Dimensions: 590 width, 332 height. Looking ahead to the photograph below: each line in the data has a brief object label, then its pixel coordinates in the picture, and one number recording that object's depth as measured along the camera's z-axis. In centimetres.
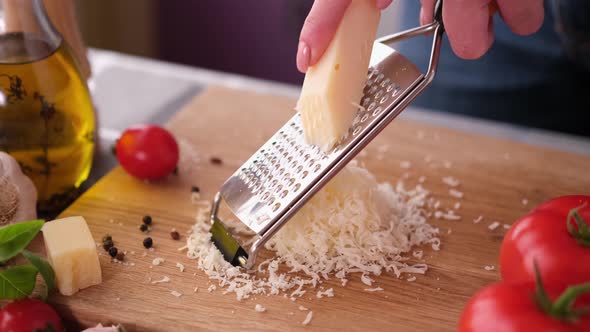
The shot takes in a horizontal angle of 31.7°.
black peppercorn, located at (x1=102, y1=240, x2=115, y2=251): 50
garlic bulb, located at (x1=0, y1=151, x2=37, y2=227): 48
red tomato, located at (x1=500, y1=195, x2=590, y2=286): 42
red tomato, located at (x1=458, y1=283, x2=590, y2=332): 39
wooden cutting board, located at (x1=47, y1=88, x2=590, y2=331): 46
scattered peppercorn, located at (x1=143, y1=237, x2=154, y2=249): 50
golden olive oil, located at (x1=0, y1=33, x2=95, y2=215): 50
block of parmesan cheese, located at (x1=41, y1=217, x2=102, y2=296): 46
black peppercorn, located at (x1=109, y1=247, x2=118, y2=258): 49
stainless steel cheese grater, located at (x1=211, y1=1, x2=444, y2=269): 48
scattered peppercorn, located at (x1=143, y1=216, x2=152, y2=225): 52
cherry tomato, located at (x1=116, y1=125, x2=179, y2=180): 55
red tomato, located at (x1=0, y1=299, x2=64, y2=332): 44
